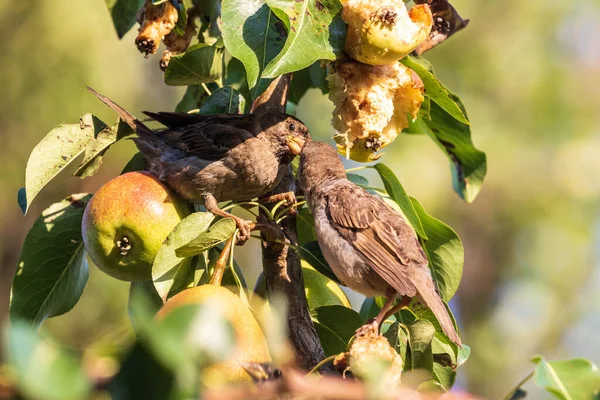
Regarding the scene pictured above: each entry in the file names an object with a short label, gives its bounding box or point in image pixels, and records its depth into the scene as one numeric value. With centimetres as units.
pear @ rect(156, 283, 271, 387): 315
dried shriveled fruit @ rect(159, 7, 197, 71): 496
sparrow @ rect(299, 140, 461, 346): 469
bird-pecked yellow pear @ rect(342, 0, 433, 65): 402
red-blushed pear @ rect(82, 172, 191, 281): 442
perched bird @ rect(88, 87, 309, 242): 530
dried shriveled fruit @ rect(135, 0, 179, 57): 473
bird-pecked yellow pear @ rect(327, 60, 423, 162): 430
